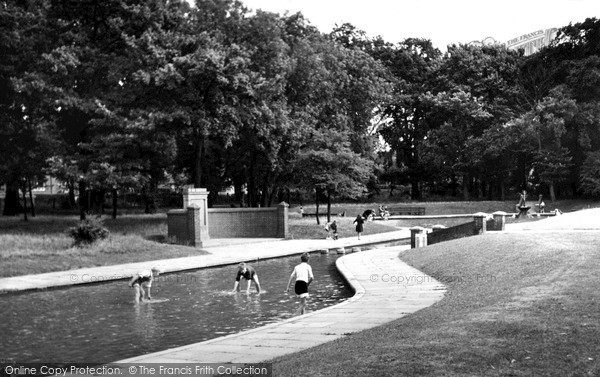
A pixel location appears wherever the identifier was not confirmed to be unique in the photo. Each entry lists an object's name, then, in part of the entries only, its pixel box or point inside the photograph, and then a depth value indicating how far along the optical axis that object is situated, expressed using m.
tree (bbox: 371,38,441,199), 78.75
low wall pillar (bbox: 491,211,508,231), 34.53
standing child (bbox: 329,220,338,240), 45.87
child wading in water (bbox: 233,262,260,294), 21.23
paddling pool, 14.27
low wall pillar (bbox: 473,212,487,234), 32.84
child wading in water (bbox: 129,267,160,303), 20.34
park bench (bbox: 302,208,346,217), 65.64
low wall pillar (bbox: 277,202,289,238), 47.25
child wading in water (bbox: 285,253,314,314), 17.84
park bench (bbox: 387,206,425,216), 69.81
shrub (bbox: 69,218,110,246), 33.09
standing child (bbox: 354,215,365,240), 45.25
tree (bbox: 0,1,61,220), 39.66
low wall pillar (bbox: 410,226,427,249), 34.38
